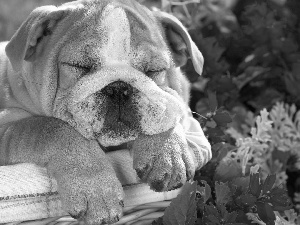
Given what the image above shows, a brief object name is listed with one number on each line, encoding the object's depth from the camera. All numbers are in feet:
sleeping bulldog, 4.94
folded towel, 4.79
